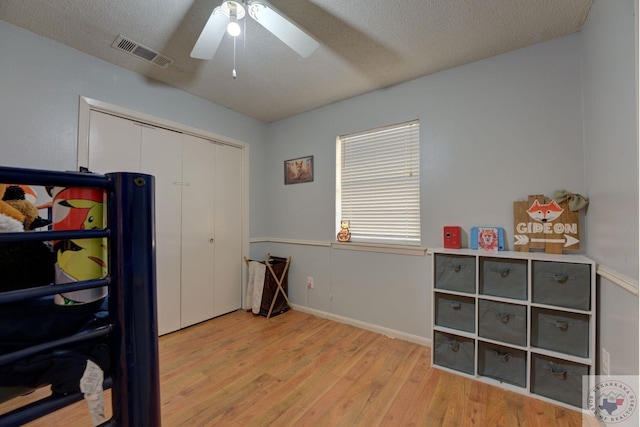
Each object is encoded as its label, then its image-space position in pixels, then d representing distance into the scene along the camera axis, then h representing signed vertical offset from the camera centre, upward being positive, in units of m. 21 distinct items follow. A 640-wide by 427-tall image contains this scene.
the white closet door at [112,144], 2.12 +0.59
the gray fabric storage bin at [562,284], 1.52 -0.41
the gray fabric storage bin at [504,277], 1.71 -0.42
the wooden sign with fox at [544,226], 1.74 -0.07
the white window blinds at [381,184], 2.46 +0.31
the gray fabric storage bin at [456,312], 1.89 -0.71
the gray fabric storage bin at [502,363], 1.71 -0.99
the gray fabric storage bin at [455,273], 1.87 -0.42
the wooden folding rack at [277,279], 2.95 -0.75
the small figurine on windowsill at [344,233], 2.78 -0.19
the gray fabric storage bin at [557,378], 1.54 -0.98
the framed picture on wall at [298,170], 3.06 +0.53
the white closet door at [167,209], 2.46 +0.05
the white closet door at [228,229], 2.96 -0.17
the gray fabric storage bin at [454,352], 1.87 -1.00
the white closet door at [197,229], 2.68 -0.16
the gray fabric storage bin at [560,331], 1.54 -0.70
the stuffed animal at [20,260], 0.54 -0.10
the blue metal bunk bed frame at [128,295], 0.56 -0.18
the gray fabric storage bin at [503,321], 1.70 -0.71
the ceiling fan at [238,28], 1.37 +1.03
